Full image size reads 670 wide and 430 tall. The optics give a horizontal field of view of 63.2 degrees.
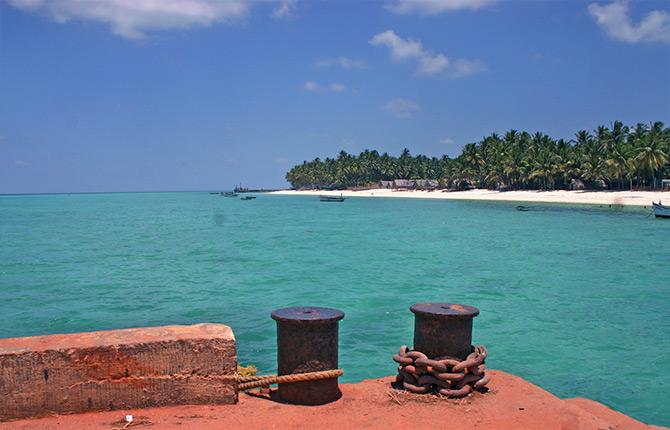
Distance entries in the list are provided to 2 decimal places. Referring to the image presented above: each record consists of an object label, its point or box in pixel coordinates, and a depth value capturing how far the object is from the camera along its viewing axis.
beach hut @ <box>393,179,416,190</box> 148.00
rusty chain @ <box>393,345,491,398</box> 5.80
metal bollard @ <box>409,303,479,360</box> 5.91
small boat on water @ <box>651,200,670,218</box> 52.34
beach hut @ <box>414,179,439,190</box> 141.39
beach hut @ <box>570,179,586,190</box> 90.92
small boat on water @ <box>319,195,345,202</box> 119.75
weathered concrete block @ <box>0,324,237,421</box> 4.86
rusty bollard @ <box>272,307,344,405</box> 5.63
